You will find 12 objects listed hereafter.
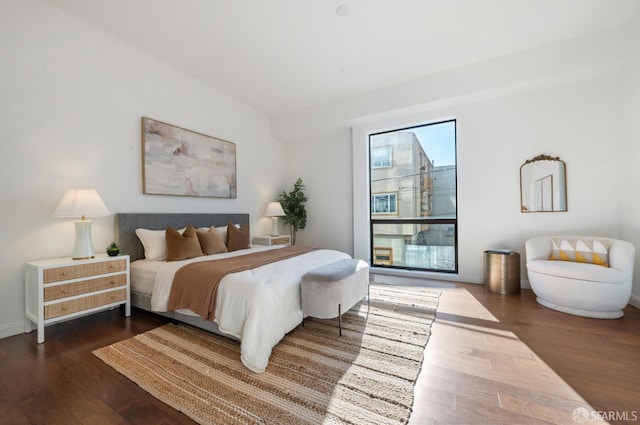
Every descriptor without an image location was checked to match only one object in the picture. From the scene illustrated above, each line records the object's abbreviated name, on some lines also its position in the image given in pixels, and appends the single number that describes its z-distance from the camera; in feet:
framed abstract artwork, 10.98
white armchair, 8.28
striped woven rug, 4.67
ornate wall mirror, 11.39
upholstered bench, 7.12
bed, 6.04
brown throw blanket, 6.98
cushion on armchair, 9.37
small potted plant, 8.92
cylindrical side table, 11.12
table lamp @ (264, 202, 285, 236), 15.89
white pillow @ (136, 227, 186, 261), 9.67
